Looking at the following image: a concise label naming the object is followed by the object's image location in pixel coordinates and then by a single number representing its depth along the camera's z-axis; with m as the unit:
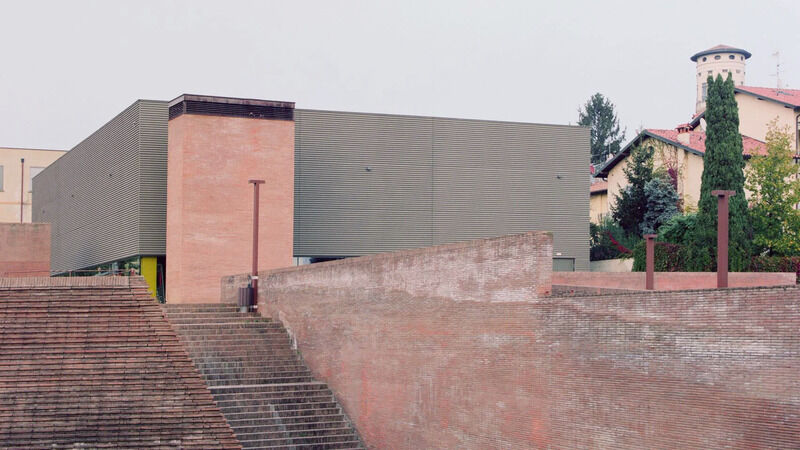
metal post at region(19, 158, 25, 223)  57.88
